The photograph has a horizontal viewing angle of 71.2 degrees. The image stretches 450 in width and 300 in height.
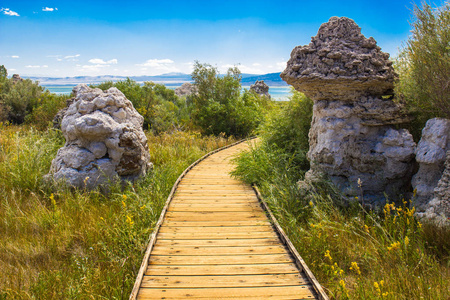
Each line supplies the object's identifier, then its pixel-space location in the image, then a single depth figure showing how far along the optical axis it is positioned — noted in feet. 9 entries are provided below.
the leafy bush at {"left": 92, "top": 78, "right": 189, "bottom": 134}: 47.09
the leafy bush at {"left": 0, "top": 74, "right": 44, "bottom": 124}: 52.44
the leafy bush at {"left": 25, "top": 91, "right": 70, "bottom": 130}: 45.06
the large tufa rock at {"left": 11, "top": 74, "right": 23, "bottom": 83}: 80.44
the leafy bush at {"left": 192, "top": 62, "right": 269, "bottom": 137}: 48.93
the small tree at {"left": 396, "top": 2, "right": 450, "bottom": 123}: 16.22
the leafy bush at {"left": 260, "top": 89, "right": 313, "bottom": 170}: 26.20
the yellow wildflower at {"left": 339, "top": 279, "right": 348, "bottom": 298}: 9.74
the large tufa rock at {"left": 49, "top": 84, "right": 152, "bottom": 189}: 23.30
